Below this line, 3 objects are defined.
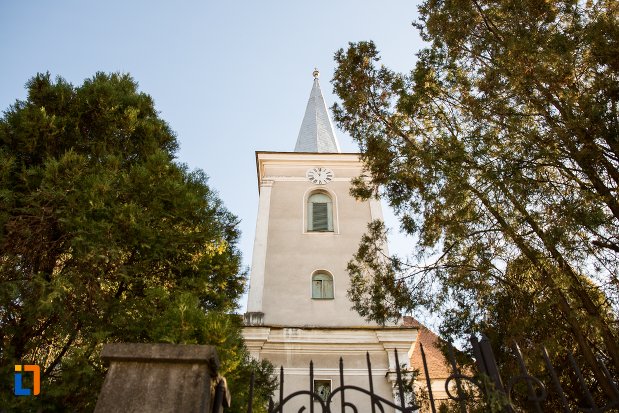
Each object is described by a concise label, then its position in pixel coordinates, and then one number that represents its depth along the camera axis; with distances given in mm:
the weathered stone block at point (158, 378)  3318
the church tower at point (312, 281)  14492
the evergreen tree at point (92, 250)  7180
